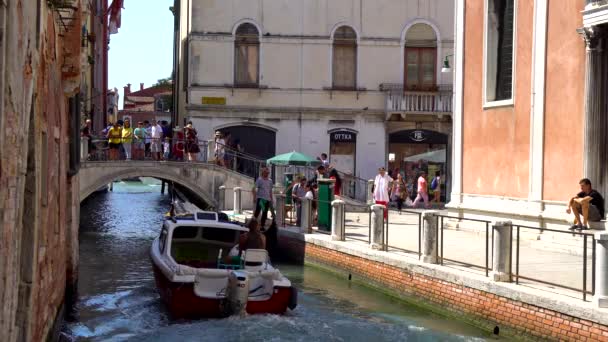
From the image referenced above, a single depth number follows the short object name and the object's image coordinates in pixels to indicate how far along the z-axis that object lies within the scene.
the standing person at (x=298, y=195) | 22.84
